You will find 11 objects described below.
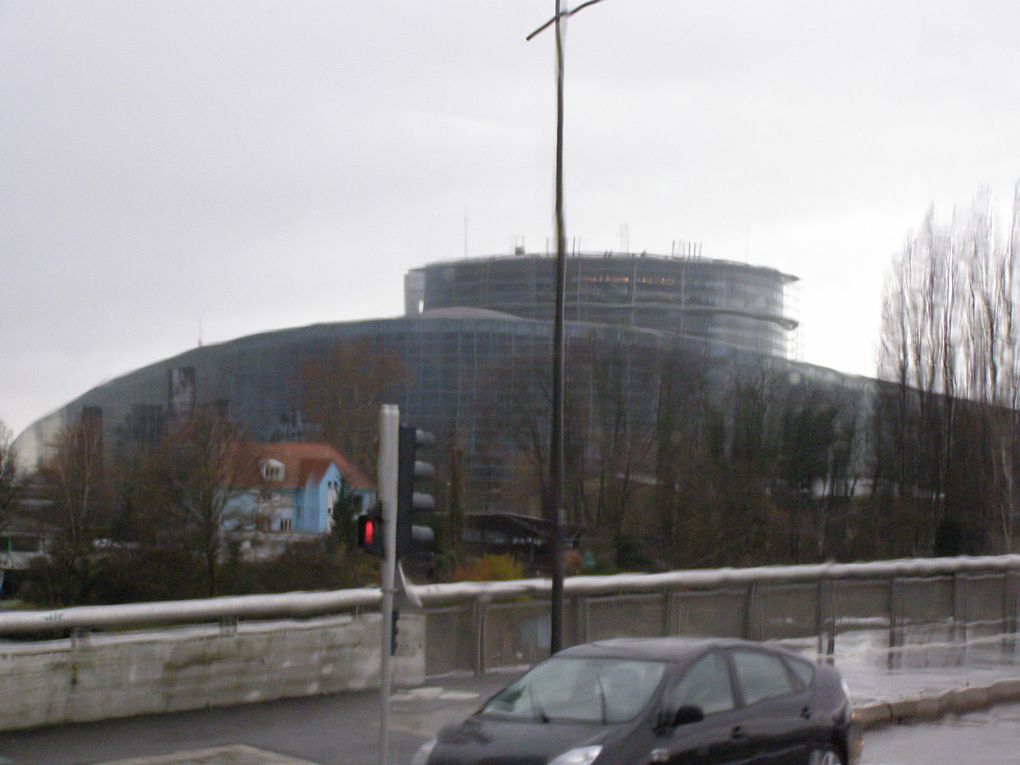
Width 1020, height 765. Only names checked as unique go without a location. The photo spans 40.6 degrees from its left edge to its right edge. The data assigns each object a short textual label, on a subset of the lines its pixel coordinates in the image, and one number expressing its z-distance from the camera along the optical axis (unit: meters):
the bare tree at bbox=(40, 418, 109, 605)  46.09
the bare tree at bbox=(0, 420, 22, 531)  53.31
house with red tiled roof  80.98
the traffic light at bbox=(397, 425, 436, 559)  10.70
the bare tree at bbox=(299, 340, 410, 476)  88.94
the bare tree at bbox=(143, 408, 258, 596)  50.03
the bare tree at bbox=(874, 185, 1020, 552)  57.41
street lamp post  16.52
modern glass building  70.25
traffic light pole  10.23
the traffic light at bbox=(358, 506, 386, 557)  10.64
